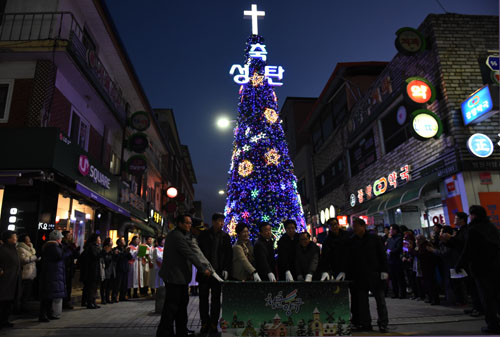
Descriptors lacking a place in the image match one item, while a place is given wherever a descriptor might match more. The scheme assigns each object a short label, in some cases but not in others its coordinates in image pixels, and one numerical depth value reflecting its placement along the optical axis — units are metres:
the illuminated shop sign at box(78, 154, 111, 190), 11.51
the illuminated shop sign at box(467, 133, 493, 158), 11.21
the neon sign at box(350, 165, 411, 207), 15.27
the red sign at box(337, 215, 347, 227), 20.89
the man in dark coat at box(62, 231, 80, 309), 9.13
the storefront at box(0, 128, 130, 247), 9.66
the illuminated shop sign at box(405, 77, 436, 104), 12.39
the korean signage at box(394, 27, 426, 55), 13.10
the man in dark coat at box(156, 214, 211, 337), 5.23
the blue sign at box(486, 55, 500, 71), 12.63
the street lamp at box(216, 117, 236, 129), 17.41
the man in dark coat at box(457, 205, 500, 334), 5.27
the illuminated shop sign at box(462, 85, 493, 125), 10.52
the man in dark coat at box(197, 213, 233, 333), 6.05
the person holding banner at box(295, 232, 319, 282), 6.07
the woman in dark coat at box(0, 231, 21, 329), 6.41
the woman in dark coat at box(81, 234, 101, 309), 9.27
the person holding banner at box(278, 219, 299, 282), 6.49
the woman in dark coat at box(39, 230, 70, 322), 7.07
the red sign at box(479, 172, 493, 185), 11.30
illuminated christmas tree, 14.95
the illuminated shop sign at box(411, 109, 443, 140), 12.09
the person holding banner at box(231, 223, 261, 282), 5.96
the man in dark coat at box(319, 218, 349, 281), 6.42
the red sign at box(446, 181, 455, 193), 11.83
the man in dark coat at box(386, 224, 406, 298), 9.91
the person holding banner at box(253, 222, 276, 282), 5.99
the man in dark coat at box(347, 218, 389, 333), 5.84
